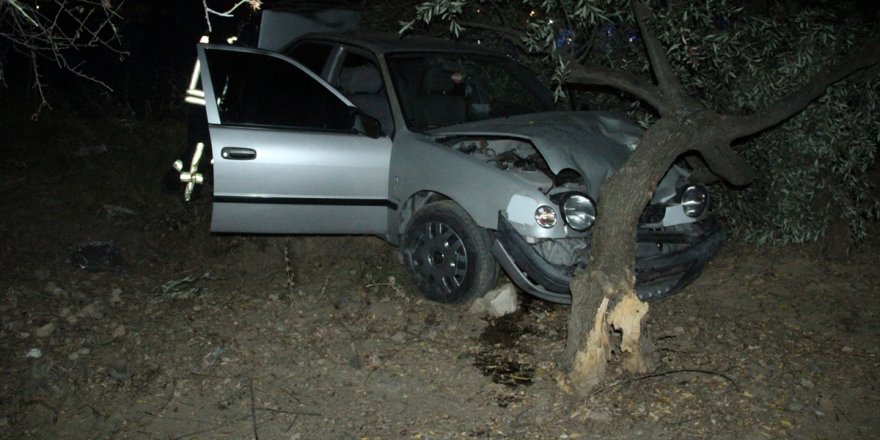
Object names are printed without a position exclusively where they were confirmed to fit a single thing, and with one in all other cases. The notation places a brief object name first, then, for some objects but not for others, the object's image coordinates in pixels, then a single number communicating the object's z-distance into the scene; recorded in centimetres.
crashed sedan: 507
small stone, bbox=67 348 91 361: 461
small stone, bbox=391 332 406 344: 504
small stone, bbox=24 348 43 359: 459
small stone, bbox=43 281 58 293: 539
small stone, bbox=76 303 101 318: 509
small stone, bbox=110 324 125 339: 486
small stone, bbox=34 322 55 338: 480
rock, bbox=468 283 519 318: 532
